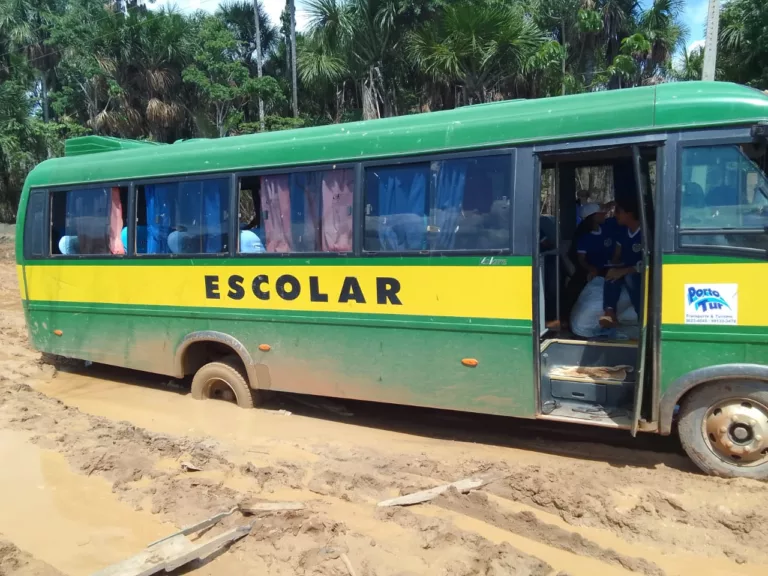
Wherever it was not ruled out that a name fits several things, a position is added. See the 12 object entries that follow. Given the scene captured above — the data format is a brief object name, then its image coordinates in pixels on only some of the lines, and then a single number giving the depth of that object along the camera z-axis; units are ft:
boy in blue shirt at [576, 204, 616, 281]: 19.71
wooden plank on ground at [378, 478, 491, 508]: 14.83
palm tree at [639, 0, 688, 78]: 55.21
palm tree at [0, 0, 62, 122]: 87.35
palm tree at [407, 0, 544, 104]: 47.03
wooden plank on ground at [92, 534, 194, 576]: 11.98
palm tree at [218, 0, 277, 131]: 79.77
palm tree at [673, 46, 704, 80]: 53.88
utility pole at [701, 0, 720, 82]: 27.80
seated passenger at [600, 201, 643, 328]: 18.61
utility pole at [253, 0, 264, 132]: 67.67
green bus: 14.82
